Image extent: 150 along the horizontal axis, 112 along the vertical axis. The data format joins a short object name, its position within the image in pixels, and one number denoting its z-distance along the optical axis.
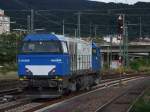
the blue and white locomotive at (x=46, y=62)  27.41
